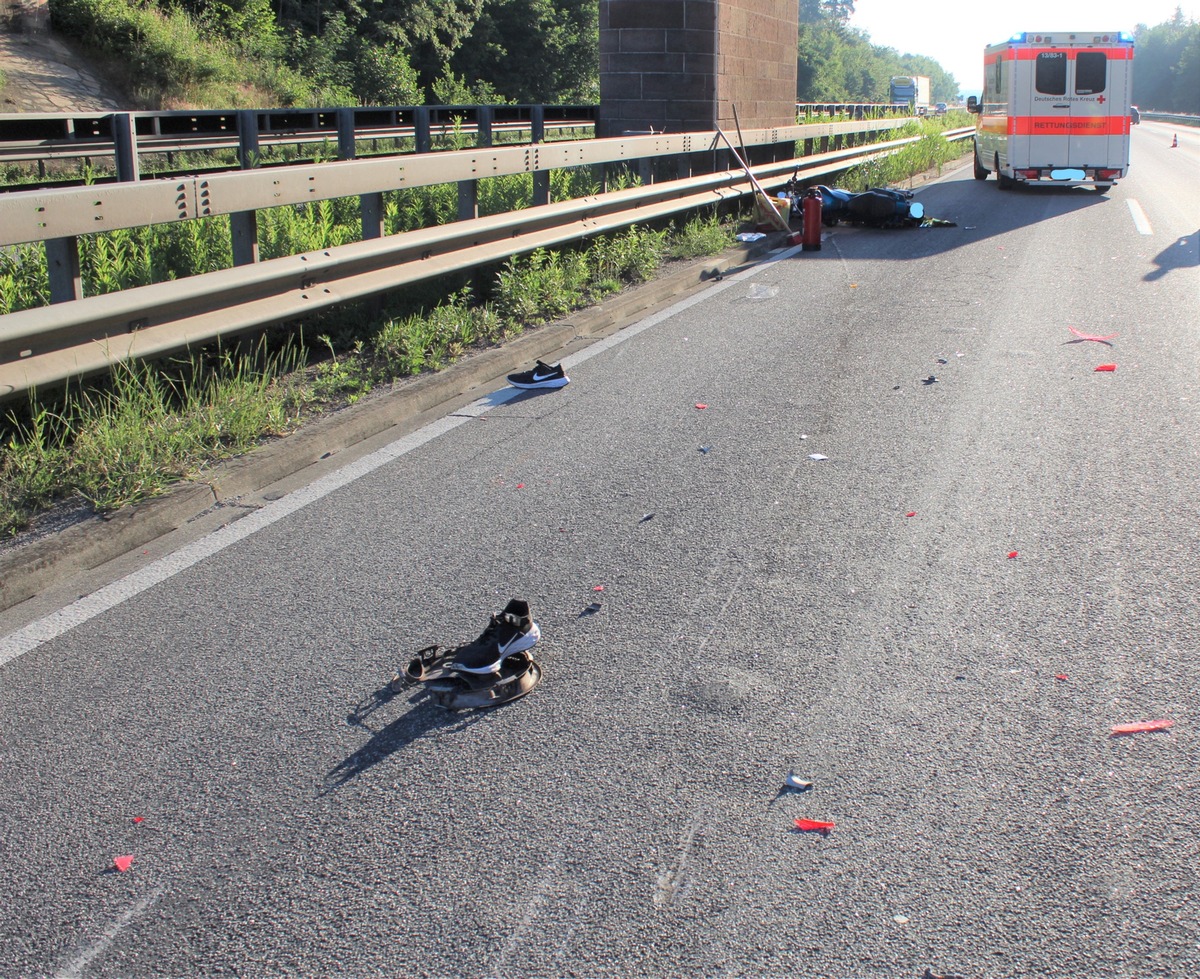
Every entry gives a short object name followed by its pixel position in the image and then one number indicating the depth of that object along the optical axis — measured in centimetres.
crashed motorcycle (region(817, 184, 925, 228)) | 1673
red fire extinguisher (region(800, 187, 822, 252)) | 1438
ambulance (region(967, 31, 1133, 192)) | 2169
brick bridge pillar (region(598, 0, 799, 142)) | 1611
